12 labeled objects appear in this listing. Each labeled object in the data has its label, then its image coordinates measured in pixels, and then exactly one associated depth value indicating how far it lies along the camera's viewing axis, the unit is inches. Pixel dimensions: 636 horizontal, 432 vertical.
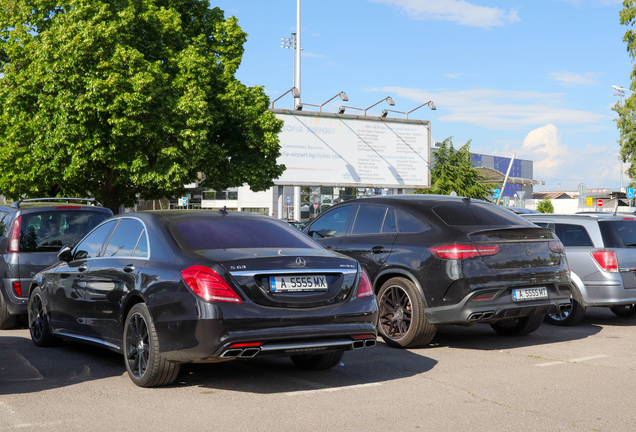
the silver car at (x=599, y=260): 372.8
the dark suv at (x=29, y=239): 362.0
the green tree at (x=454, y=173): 1776.6
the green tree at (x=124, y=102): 926.4
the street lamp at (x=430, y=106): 1676.9
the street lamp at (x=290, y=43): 2735.2
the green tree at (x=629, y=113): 1245.7
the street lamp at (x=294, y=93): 1408.7
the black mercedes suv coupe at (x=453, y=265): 288.6
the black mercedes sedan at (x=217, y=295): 211.3
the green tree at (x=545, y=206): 3617.1
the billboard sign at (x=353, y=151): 1510.8
